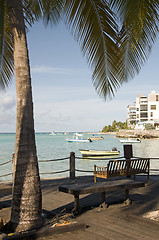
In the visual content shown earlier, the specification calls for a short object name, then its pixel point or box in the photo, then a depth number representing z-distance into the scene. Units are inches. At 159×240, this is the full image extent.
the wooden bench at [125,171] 396.8
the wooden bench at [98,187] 248.9
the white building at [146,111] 5477.4
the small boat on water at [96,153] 1798.7
